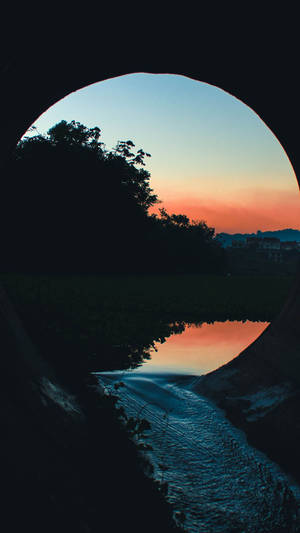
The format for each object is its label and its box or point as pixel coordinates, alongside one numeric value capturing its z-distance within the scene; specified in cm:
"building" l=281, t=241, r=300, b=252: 12379
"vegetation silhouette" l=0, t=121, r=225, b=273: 2800
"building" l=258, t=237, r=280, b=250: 12650
